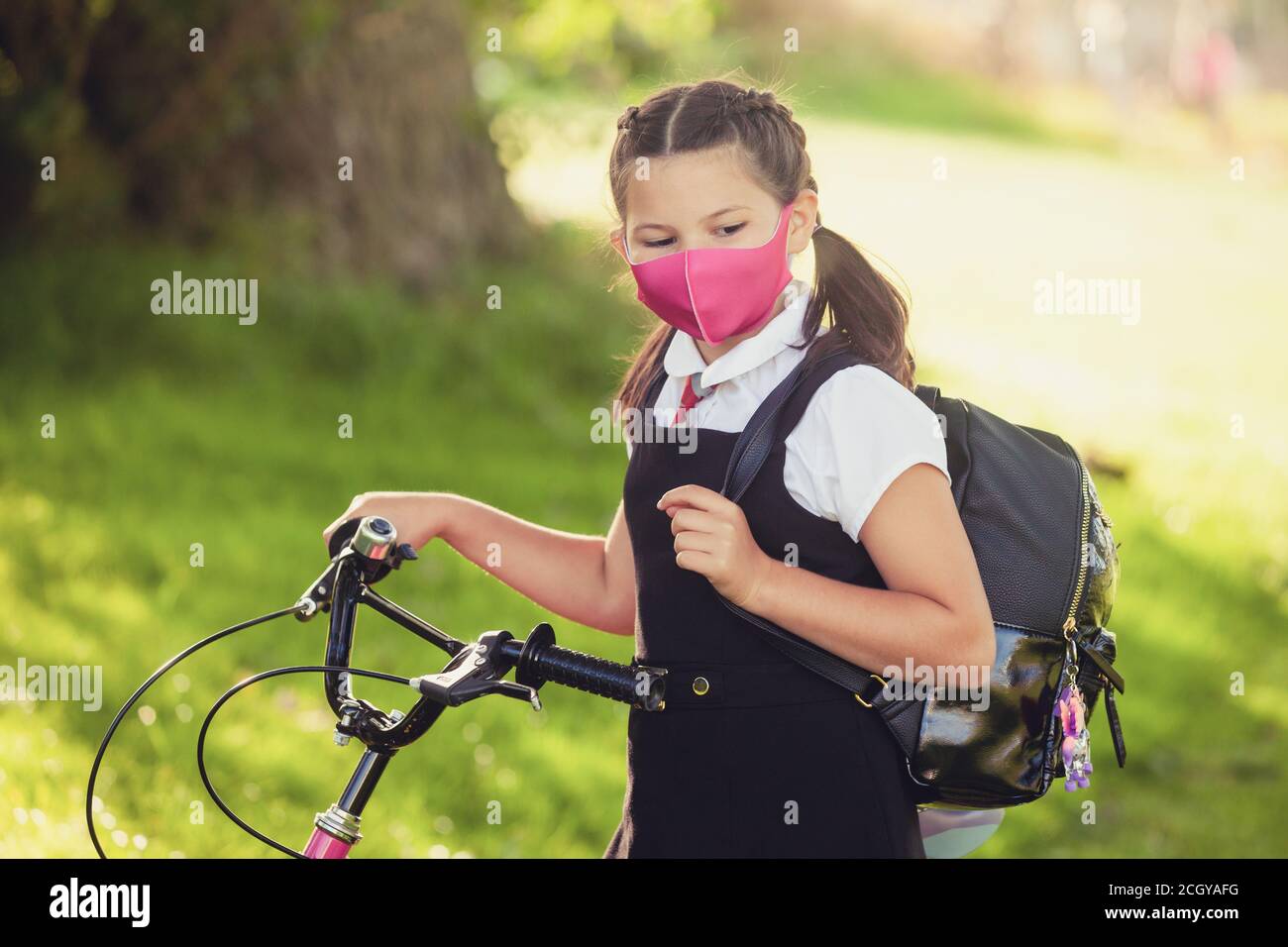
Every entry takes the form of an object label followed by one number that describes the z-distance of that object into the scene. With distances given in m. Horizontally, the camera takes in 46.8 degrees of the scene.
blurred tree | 7.43
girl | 2.03
